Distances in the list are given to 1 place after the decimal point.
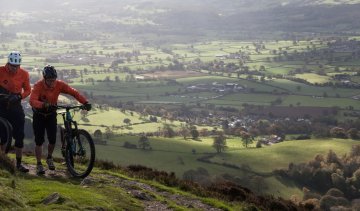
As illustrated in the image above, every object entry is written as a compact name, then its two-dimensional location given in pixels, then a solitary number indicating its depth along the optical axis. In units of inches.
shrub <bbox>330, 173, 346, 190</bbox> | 2765.7
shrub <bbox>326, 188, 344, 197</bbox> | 2585.1
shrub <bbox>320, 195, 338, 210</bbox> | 2360.1
